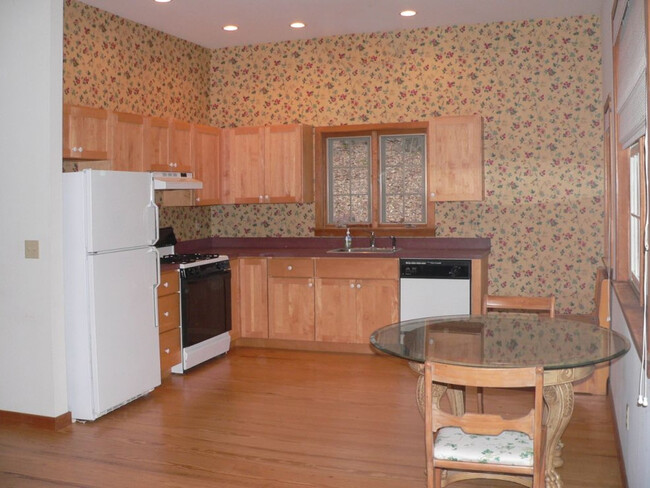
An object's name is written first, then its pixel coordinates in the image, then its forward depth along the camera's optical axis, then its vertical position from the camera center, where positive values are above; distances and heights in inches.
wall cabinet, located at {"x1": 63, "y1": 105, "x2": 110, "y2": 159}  186.9 +23.0
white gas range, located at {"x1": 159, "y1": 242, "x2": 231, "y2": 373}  213.9 -29.2
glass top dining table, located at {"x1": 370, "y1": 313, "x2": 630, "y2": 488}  111.3 -23.7
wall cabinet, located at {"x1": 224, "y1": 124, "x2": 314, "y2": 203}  255.3 +18.9
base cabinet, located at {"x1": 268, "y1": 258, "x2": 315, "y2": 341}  239.6 -29.3
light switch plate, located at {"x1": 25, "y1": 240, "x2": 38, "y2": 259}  165.9 -7.6
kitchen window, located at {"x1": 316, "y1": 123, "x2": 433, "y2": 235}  258.8 +12.4
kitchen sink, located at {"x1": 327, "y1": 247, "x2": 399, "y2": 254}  247.0 -13.7
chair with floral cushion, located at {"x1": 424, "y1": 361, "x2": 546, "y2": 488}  96.7 -35.4
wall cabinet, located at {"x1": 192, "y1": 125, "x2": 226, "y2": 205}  246.7 +18.8
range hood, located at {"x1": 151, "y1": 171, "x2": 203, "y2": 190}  208.7 +10.7
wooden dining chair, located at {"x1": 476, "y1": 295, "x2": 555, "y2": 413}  154.6 -20.7
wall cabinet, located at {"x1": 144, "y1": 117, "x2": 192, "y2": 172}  218.1 +23.0
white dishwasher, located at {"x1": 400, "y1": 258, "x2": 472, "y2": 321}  222.8 -24.6
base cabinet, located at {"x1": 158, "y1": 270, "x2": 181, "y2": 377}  203.6 -31.5
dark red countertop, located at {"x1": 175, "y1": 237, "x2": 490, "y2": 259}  234.0 -12.7
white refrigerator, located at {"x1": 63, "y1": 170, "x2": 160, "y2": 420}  169.6 -18.0
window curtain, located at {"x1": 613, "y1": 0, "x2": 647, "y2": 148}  100.0 +22.7
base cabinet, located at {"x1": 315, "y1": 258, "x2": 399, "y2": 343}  230.7 -28.4
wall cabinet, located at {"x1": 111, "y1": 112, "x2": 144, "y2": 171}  202.7 +22.2
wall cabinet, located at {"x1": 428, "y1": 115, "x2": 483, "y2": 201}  239.9 +18.3
